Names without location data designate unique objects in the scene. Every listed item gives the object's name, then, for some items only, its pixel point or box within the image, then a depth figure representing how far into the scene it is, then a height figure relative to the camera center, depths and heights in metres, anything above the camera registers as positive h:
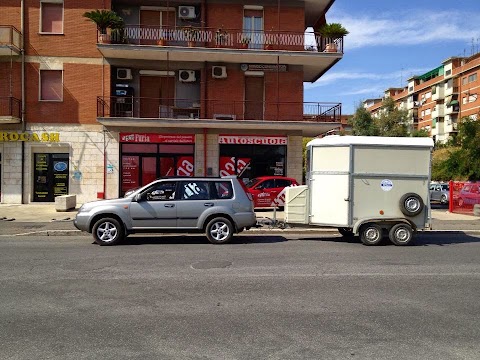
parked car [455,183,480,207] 19.89 -0.82
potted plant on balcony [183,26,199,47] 22.04 +6.87
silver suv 10.88 -0.96
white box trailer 11.21 -0.26
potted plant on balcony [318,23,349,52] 22.19 +7.05
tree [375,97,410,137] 49.16 +6.07
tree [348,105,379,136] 49.25 +5.78
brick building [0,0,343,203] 21.75 +3.97
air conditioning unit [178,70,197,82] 22.97 +4.98
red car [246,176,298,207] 19.73 -0.73
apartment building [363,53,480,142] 66.94 +13.66
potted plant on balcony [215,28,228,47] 22.14 +6.71
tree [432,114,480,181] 30.94 +1.80
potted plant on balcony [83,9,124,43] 20.48 +6.96
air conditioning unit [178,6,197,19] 22.80 +8.15
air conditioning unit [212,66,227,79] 22.72 +5.14
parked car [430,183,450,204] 28.84 -1.13
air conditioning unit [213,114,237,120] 22.65 +2.83
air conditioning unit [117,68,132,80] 22.65 +4.96
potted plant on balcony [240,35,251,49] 22.38 +6.59
